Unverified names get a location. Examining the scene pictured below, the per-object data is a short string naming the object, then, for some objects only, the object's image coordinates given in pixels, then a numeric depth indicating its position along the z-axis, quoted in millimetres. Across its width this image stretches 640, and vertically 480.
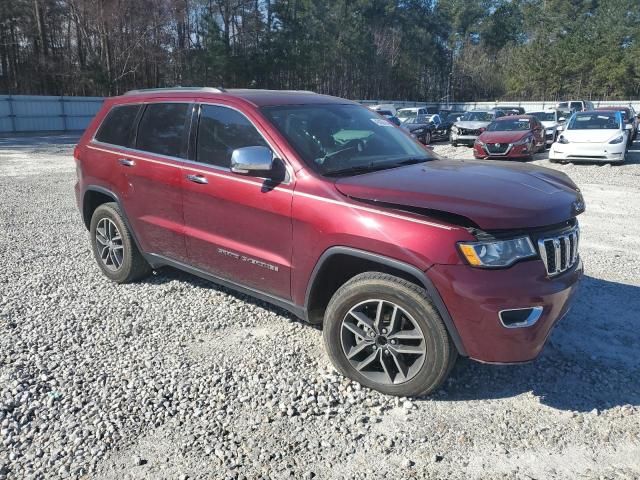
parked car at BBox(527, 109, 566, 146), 21036
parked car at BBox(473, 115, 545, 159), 15547
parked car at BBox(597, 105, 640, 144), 20436
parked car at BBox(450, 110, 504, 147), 20734
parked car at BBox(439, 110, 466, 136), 26744
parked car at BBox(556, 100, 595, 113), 30984
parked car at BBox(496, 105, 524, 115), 27591
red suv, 2818
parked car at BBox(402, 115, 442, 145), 23391
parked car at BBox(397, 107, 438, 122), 27370
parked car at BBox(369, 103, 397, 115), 26566
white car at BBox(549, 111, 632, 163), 13992
